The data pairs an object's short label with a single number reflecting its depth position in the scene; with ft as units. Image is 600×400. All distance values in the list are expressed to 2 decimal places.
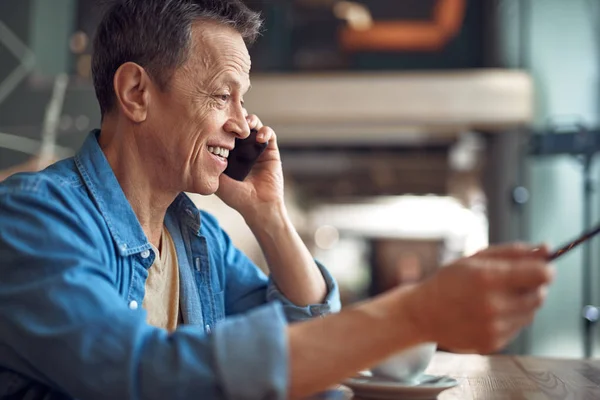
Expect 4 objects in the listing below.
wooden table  3.35
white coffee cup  3.10
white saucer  3.03
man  2.35
